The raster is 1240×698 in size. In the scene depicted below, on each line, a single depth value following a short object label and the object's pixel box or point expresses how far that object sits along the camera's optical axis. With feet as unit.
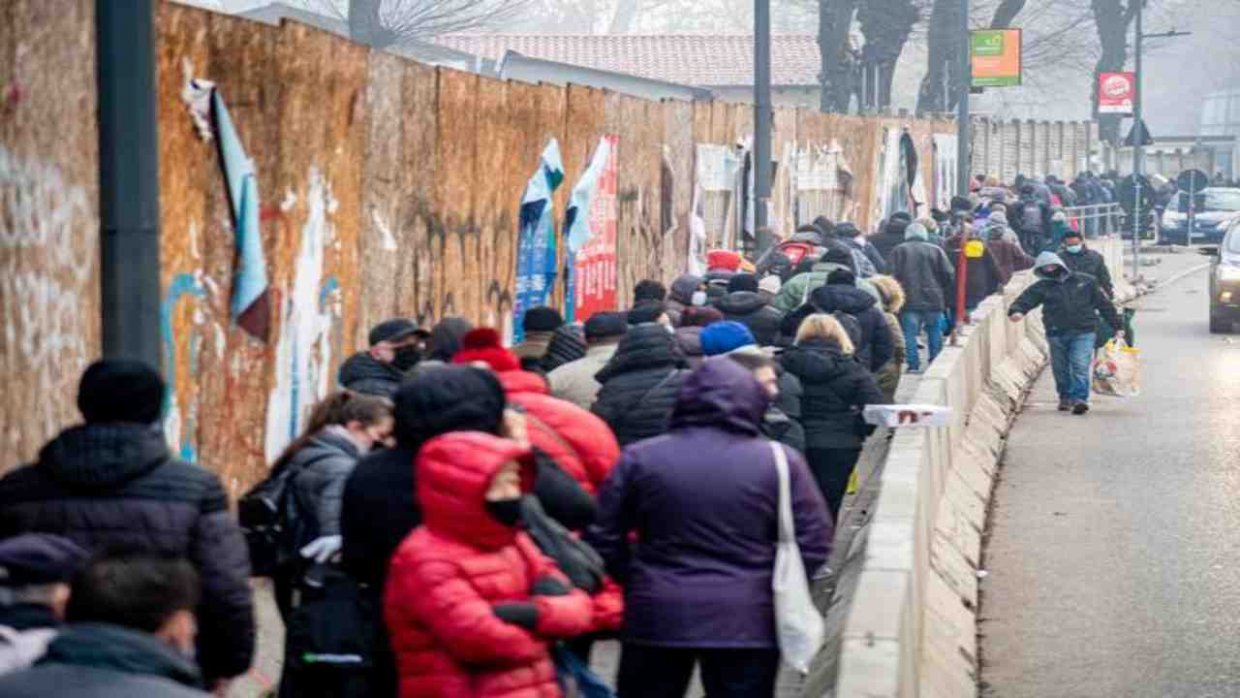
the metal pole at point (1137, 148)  150.92
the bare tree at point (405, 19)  168.25
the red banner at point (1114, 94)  217.77
